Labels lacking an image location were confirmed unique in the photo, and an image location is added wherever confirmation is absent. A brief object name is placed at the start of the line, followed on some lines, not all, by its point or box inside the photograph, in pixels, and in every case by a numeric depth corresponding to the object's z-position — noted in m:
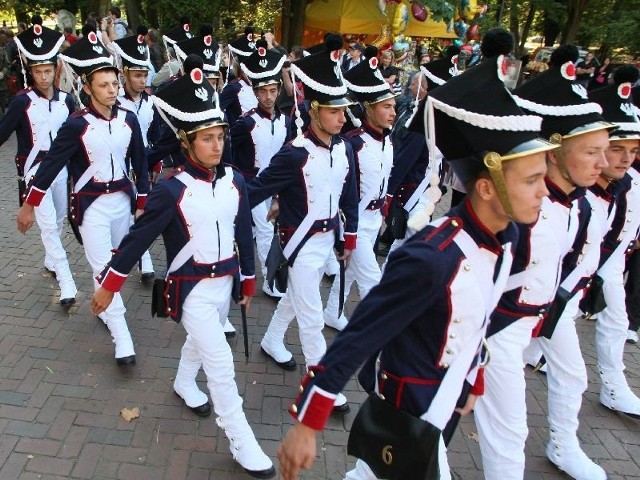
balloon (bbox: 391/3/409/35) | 16.52
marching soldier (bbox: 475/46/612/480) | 3.25
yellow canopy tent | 18.70
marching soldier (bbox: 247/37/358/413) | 4.45
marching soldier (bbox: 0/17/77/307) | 5.73
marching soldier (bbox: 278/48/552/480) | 2.30
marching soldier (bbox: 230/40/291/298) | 6.67
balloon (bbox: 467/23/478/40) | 17.03
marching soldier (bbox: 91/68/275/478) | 3.60
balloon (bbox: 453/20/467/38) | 17.27
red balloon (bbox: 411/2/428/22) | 16.64
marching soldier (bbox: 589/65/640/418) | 4.07
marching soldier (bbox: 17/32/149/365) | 4.74
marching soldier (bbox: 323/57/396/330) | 5.46
